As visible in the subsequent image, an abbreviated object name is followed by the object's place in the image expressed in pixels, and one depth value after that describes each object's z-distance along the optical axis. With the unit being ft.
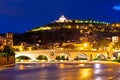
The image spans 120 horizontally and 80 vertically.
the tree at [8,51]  379.45
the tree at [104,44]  630.33
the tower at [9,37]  584.60
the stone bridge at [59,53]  502.79
